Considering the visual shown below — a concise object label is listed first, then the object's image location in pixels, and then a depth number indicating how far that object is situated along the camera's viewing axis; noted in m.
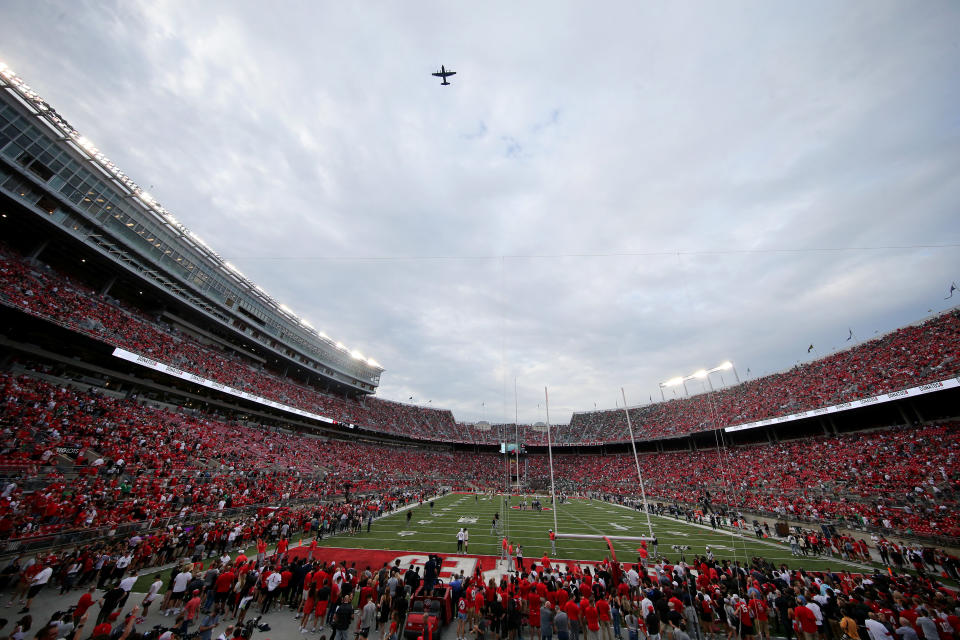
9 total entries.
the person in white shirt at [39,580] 8.79
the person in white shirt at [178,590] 8.80
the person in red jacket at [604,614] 8.55
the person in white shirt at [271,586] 9.50
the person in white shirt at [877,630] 7.17
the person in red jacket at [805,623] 8.34
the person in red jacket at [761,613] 8.65
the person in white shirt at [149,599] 8.48
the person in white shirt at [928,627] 7.20
